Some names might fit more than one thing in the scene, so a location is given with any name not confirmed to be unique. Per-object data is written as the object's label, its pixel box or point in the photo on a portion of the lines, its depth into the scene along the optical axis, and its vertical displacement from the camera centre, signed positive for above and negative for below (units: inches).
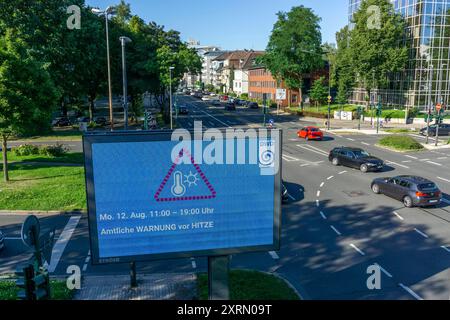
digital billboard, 423.5 -102.1
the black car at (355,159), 1189.1 -185.4
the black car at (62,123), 2309.3 -150.8
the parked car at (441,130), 1892.2 -159.4
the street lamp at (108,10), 1048.5 +209.2
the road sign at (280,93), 3102.9 +7.5
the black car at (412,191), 849.5 -196.3
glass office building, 2437.3 +249.8
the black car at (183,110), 2965.1 -106.9
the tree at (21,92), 973.2 +6.7
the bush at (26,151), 1393.9 -181.7
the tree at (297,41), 2984.7 +373.5
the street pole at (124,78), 1018.8 +37.9
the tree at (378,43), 2431.1 +297.3
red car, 1791.3 -164.2
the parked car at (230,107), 3292.3 -94.9
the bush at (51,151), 1378.0 -180.4
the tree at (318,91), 2972.4 +23.9
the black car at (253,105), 3526.1 -86.3
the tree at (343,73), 2775.6 +148.6
